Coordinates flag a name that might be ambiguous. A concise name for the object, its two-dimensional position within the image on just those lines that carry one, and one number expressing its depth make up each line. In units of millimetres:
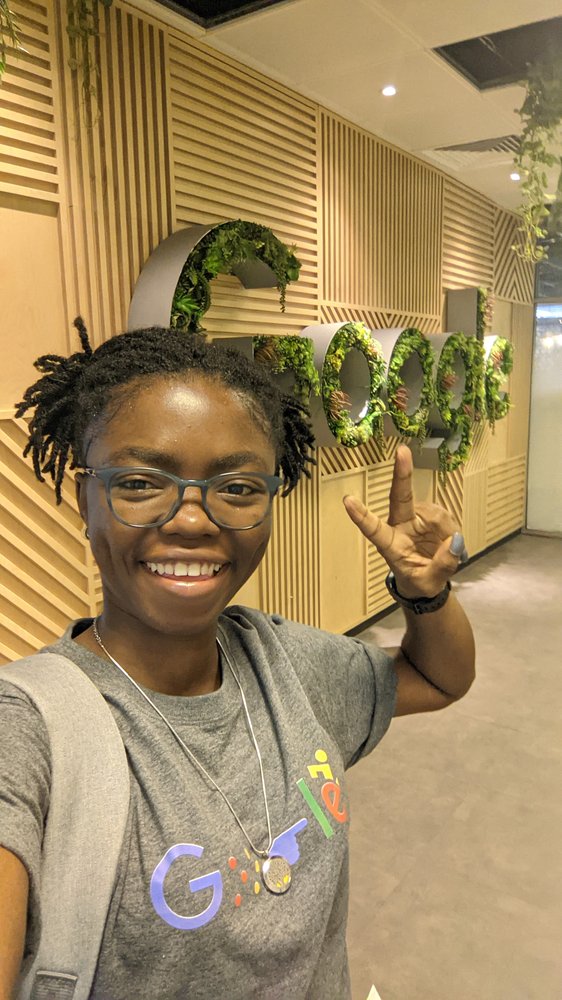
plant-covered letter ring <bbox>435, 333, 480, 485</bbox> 5039
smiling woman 812
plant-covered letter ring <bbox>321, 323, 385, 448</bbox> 3768
